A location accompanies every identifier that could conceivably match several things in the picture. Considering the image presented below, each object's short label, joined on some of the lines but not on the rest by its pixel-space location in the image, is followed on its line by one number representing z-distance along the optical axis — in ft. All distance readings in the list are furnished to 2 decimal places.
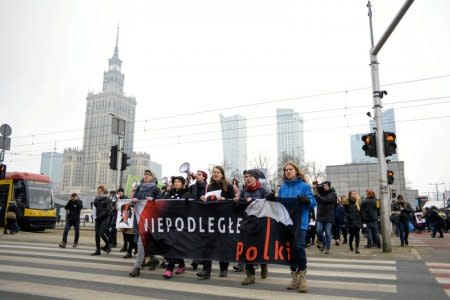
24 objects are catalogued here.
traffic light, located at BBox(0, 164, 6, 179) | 53.36
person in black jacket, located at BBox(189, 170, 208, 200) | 25.32
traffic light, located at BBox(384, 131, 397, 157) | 38.63
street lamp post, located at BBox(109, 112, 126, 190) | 52.75
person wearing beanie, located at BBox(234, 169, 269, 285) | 21.77
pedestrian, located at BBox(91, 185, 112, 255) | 33.47
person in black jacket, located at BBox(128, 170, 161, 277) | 25.36
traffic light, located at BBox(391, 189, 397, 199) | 88.69
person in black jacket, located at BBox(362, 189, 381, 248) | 40.06
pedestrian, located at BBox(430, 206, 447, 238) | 63.82
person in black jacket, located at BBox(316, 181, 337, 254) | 35.99
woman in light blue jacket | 19.01
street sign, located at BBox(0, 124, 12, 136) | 54.49
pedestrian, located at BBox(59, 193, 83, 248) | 40.32
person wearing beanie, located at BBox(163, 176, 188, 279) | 25.99
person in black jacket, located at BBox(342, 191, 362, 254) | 37.45
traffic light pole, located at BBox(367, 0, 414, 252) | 35.91
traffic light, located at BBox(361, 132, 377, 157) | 39.32
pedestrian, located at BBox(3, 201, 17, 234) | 59.06
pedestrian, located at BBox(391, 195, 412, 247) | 43.75
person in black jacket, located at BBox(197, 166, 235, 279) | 23.39
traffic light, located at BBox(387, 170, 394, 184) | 49.49
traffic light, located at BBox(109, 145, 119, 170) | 52.21
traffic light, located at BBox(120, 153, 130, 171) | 52.95
